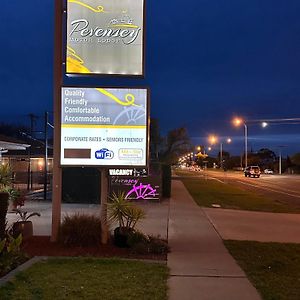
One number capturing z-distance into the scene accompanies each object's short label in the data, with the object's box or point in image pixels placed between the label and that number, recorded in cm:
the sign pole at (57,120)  724
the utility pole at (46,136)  1553
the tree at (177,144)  4496
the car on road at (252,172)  5034
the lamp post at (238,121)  3102
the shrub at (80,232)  705
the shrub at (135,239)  691
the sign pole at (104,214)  716
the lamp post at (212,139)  5301
